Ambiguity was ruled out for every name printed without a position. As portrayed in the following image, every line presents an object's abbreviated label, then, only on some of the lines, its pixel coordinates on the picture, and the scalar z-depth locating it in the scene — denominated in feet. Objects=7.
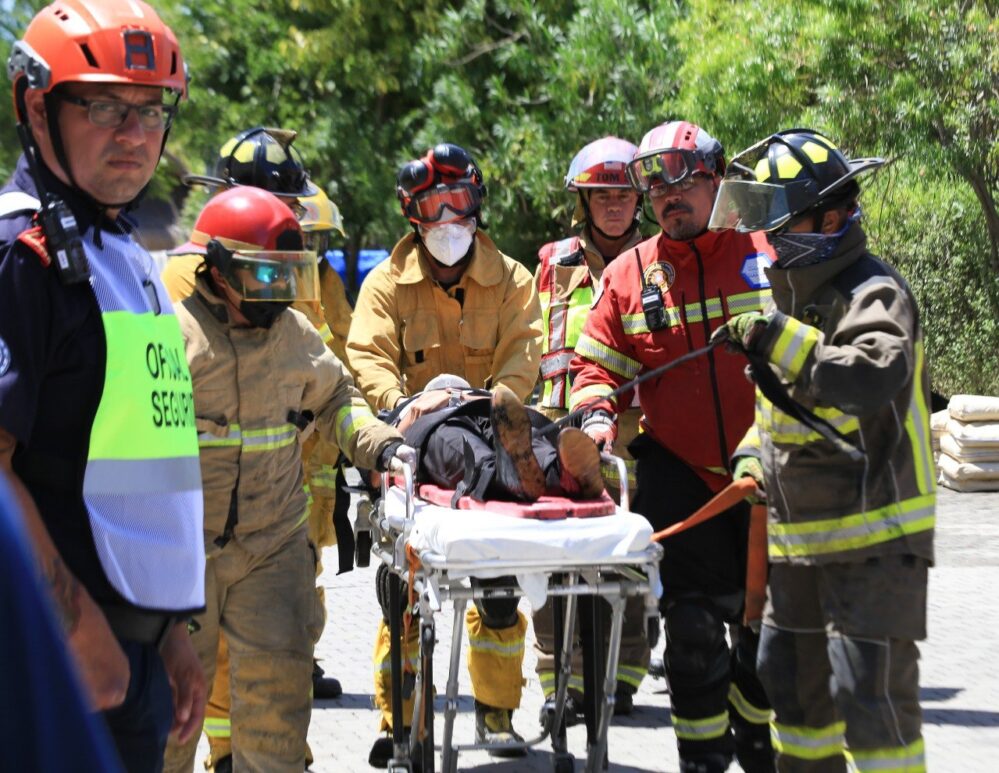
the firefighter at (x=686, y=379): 35.81
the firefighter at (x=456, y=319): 40.75
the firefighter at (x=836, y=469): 28.02
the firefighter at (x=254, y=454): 31.76
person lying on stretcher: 30.40
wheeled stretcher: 28.17
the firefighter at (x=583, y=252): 45.60
